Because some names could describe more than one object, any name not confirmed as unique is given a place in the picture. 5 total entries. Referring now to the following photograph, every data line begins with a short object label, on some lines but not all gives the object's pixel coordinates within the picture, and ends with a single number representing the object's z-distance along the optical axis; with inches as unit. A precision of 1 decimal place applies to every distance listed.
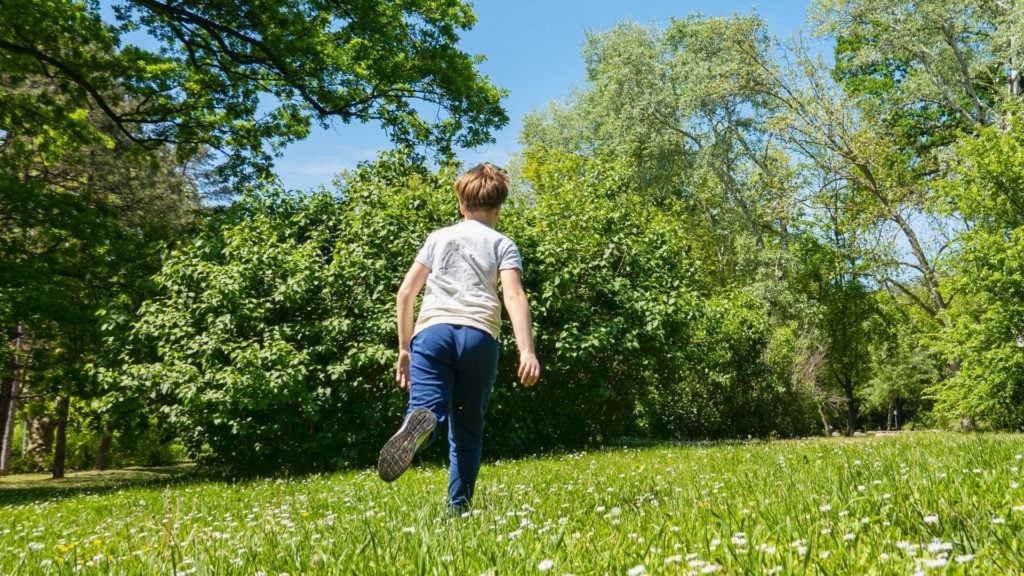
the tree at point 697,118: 1104.2
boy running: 157.3
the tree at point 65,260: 534.3
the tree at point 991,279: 789.9
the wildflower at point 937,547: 79.6
